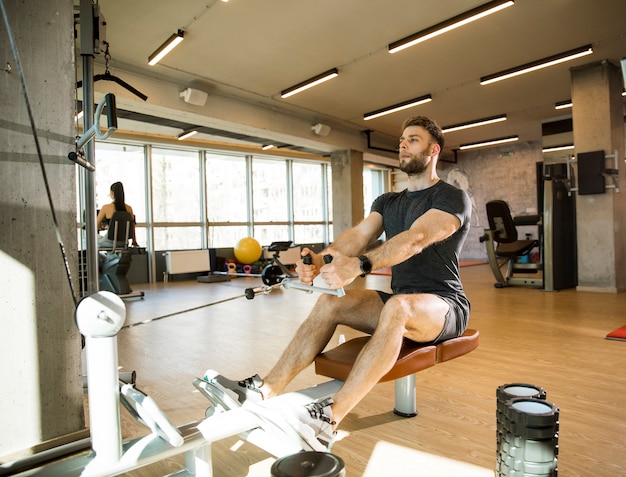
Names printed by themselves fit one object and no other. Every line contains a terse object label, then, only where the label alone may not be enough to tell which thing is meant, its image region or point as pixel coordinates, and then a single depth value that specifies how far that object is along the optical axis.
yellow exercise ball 8.84
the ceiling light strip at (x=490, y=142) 10.23
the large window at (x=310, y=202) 11.16
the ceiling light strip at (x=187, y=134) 7.77
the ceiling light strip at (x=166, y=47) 4.61
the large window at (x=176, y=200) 8.84
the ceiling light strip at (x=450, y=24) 4.21
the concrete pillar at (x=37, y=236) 1.53
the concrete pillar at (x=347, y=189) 8.88
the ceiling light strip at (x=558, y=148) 8.71
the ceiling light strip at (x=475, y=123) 8.47
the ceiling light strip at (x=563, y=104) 7.51
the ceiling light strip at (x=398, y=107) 7.07
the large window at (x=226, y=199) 9.54
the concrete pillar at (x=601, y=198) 5.39
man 1.43
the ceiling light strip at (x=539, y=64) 5.34
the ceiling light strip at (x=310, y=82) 5.86
